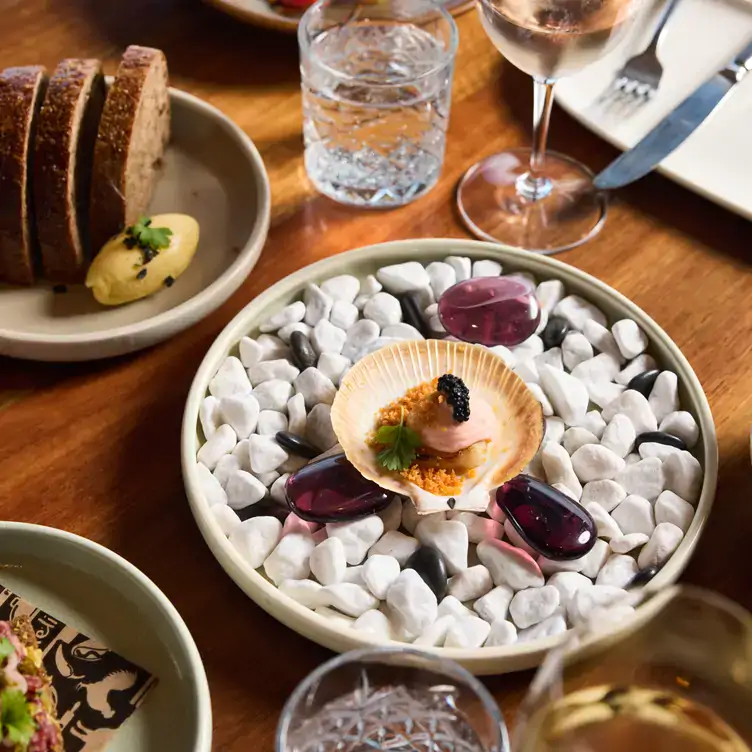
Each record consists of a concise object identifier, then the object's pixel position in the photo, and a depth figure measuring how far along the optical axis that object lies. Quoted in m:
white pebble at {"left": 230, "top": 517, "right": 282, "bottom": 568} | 0.64
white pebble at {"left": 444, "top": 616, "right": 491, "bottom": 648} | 0.59
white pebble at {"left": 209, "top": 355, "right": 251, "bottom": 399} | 0.74
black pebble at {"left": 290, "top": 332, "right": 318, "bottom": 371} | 0.76
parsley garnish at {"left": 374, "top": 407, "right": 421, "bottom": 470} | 0.66
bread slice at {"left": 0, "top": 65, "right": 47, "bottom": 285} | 0.82
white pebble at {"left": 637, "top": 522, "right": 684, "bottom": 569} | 0.63
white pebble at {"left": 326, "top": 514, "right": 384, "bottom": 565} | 0.64
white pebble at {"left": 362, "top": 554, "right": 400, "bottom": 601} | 0.62
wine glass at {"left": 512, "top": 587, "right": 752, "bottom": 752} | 0.41
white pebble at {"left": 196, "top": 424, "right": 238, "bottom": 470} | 0.70
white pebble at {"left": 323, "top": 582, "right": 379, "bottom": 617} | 0.61
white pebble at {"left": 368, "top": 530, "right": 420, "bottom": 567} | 0.65
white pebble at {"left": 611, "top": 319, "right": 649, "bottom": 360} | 0.76
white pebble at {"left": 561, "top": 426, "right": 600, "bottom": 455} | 0.71
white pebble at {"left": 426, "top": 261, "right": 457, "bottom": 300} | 0.81
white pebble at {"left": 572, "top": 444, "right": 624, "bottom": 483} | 0.68
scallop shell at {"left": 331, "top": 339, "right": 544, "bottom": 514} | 0.66
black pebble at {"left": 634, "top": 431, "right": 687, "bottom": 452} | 0.70
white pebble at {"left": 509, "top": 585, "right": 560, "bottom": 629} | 0.61
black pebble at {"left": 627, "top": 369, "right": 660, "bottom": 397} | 0.74
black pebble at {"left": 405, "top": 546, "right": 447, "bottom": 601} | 0.63
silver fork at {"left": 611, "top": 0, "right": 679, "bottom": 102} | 0.99
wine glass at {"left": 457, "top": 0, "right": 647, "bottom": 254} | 0.75
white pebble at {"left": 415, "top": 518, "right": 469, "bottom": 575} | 0.64
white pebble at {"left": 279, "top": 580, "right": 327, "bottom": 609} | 0.61
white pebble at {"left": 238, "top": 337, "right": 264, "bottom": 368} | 0.76
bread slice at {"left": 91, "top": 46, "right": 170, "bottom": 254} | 0.85
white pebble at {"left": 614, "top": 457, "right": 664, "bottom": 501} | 0.67
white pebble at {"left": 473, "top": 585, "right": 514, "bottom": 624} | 0.61
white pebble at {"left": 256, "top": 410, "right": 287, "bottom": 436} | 0.72
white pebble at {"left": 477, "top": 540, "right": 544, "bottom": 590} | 0.63
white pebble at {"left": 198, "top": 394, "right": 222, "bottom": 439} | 0.71
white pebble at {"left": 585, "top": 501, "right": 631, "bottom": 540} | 0.65
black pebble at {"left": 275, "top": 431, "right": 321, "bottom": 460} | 0.70
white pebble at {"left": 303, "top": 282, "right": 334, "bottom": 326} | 0.79
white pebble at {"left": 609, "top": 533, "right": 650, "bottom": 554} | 0.64
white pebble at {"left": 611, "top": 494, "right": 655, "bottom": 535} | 0.65
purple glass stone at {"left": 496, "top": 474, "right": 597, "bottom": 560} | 0.63
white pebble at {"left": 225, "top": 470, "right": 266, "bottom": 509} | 0.67
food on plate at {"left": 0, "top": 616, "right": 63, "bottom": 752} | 0.52
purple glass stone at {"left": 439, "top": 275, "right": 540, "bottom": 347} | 0.76
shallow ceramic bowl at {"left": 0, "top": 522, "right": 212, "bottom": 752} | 0.57
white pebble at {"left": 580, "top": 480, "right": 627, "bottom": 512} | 0.67
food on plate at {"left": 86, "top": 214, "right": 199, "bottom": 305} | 0.83
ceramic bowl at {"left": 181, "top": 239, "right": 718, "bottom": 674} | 0.59
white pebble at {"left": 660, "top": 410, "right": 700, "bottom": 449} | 0.70
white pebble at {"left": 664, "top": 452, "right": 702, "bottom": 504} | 0.67
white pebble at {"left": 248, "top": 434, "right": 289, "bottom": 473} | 0.69
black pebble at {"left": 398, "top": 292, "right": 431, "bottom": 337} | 0.79
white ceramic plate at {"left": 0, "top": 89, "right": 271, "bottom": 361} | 0.78
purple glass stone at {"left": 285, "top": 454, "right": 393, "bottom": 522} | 0.65
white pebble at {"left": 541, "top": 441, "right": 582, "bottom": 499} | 0.68
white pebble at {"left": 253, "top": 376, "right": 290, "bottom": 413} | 0.73
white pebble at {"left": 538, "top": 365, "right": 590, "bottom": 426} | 0.72
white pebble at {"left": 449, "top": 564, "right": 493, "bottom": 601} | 0.63
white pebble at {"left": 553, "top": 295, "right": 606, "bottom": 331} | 0.79
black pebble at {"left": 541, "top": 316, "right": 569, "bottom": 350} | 0.78
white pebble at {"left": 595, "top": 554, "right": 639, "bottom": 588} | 0.63
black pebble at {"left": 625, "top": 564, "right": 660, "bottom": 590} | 0.62
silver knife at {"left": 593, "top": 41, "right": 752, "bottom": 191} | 0.92
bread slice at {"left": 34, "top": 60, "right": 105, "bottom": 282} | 0.83
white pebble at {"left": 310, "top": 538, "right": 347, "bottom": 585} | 0.63
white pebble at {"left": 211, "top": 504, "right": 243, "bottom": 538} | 0.65
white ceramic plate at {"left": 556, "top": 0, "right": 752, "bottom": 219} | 0.91
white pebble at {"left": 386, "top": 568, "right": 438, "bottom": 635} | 0.60
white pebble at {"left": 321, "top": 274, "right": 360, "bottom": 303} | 0.81
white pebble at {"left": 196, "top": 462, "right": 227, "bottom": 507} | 0.67
